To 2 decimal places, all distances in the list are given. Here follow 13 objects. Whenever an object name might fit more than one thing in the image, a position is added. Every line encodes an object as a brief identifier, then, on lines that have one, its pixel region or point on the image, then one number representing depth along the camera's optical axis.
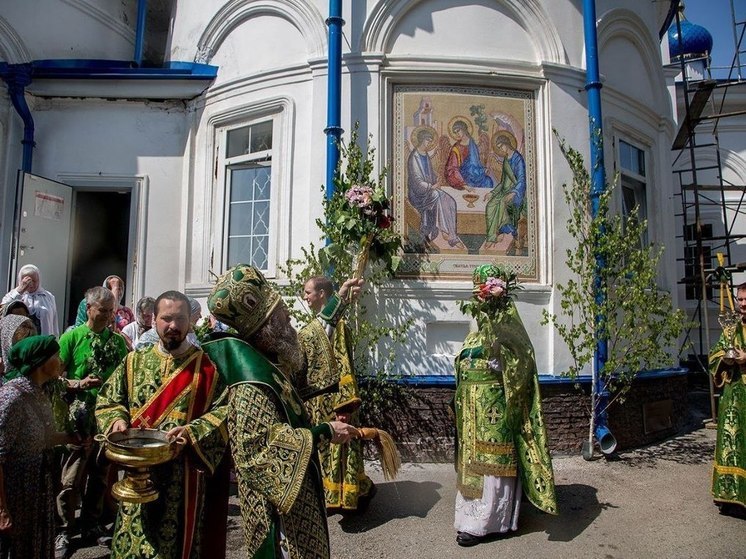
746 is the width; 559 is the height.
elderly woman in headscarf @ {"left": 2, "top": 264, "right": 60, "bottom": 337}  6.21
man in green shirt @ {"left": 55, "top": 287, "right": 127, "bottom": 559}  4.21
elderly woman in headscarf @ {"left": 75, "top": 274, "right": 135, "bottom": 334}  6.34
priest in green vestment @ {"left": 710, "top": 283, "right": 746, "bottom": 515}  4.93
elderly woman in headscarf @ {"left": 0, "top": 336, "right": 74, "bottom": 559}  3.02
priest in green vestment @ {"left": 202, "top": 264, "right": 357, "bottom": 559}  2.13
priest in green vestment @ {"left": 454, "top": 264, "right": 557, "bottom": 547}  4.38
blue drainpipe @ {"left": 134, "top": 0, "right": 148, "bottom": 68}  9.26
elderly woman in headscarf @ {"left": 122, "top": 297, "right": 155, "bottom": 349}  5.40
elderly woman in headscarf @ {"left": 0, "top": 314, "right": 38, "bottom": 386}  3.97
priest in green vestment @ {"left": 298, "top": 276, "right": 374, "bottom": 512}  4.43
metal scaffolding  11.43
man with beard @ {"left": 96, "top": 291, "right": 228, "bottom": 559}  2.53
